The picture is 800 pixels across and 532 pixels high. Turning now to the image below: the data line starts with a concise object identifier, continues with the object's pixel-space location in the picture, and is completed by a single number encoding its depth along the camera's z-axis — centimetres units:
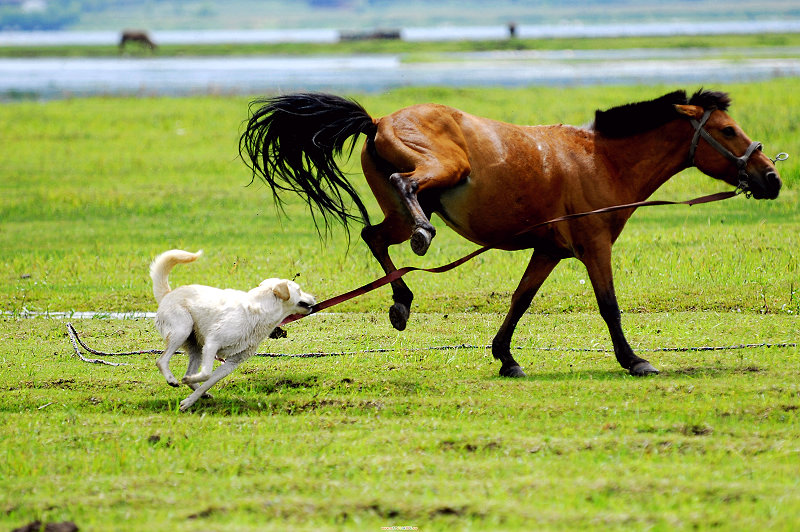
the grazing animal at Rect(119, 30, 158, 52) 15562
